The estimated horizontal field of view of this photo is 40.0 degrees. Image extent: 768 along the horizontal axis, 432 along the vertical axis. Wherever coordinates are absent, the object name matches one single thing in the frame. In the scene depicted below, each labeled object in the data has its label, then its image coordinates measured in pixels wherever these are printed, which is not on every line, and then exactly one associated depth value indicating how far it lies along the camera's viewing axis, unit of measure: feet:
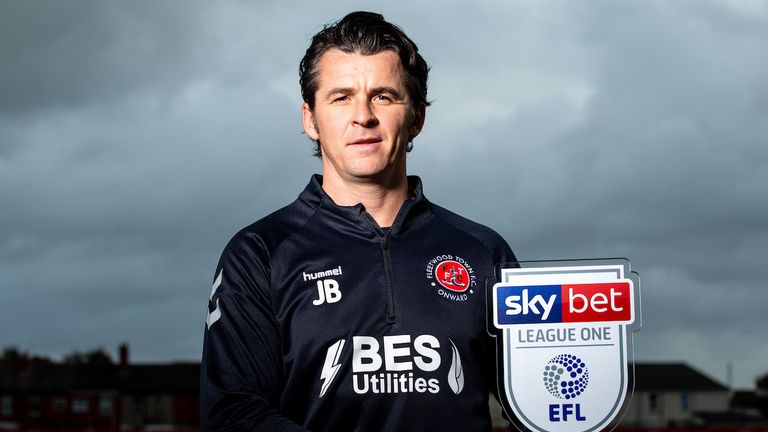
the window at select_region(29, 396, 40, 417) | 261.03
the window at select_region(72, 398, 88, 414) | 255.91
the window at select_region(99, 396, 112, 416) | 255.09
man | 11.80
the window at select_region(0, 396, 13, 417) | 262.88
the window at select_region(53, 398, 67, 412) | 256.93
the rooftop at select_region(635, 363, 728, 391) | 255.91
